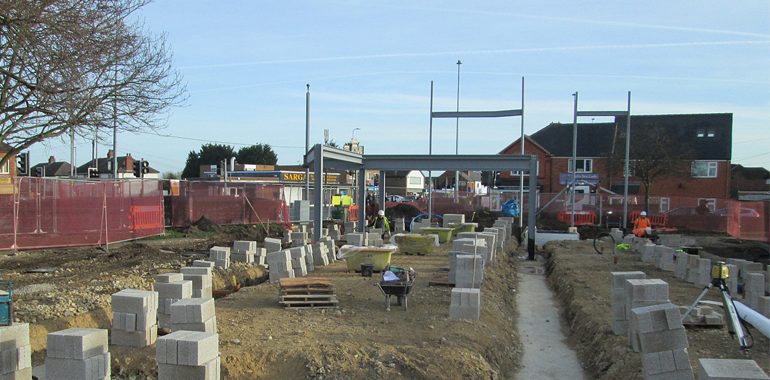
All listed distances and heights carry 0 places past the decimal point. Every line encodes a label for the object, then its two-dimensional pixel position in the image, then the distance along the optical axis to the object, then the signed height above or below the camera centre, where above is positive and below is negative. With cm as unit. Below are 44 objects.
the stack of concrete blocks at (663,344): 682 -180
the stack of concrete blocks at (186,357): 630 -187
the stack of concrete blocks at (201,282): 1034 -183
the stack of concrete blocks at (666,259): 1598 -198
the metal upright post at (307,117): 2644 +246
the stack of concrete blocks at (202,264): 1222 -179
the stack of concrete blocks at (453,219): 2480 -163
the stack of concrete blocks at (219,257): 1405 -189
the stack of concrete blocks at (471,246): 1305 -145
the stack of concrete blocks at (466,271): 1113 -165
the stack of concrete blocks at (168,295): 902 -177
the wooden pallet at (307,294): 1023 -196
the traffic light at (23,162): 2123 +26
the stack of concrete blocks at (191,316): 770 -177
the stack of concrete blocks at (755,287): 1065 -176
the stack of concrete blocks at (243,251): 1541 -192
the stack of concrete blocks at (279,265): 1260 -183
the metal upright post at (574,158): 2493 +90
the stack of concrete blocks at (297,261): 1319 -182
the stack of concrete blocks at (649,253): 1777 -204
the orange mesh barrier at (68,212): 1611 -121
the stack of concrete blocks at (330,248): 1617 -189
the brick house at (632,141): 4619 +249
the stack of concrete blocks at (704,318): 923 -199
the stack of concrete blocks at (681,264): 1448 -192
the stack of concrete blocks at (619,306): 941 -190
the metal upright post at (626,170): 2575 +48
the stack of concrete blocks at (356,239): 1675 -170
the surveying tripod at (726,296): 777 -142
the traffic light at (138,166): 2420 +22
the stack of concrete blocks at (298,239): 1871 -194
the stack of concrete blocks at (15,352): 676 -201
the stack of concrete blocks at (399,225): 2505 -195
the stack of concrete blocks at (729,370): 491 -150
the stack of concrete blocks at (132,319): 788 -187
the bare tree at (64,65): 1005 +188
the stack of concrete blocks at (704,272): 1332 -190
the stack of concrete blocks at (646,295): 838 -151
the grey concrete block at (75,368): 656 -209
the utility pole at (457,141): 2818 +169
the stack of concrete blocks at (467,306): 958 -196
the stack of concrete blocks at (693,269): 1374 -192
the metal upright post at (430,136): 2598 +177
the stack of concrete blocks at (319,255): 1527 -195
